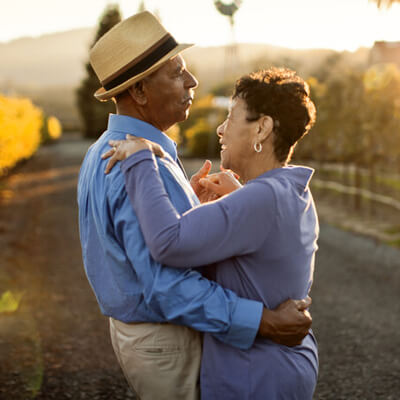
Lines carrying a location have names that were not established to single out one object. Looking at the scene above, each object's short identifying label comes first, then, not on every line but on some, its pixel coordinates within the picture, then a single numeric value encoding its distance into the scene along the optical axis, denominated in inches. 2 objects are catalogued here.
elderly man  64.5
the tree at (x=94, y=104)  1982.0
